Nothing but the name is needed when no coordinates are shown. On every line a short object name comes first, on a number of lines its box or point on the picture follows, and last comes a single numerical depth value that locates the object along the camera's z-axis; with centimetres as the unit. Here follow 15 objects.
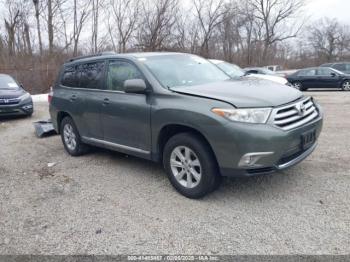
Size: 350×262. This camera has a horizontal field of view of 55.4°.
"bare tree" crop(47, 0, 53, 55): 2416
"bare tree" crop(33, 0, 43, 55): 2415
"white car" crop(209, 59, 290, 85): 1118
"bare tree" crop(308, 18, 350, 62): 5194
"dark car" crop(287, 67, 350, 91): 1742
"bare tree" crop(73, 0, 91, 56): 2514
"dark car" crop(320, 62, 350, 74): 1839
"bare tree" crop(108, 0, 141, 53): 2623
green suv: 354
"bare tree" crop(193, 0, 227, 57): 3391
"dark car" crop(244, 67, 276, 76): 1684
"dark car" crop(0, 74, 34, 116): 1046
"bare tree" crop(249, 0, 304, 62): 4364
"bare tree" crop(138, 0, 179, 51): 2575
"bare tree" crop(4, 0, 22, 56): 2528
